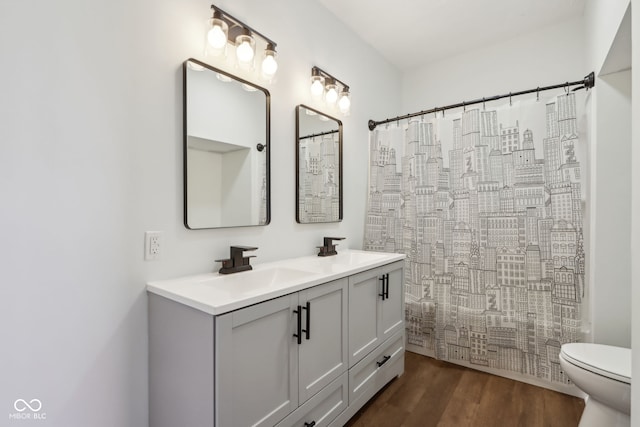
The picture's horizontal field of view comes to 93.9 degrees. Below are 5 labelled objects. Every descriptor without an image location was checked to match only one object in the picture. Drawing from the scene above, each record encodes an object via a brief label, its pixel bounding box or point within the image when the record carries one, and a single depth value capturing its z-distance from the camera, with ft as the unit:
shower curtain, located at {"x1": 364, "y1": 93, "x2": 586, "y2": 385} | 6.25
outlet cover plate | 4.23
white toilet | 4.20
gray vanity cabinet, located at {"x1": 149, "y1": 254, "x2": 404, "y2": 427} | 3.35
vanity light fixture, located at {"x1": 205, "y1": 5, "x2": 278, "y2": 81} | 4.80
